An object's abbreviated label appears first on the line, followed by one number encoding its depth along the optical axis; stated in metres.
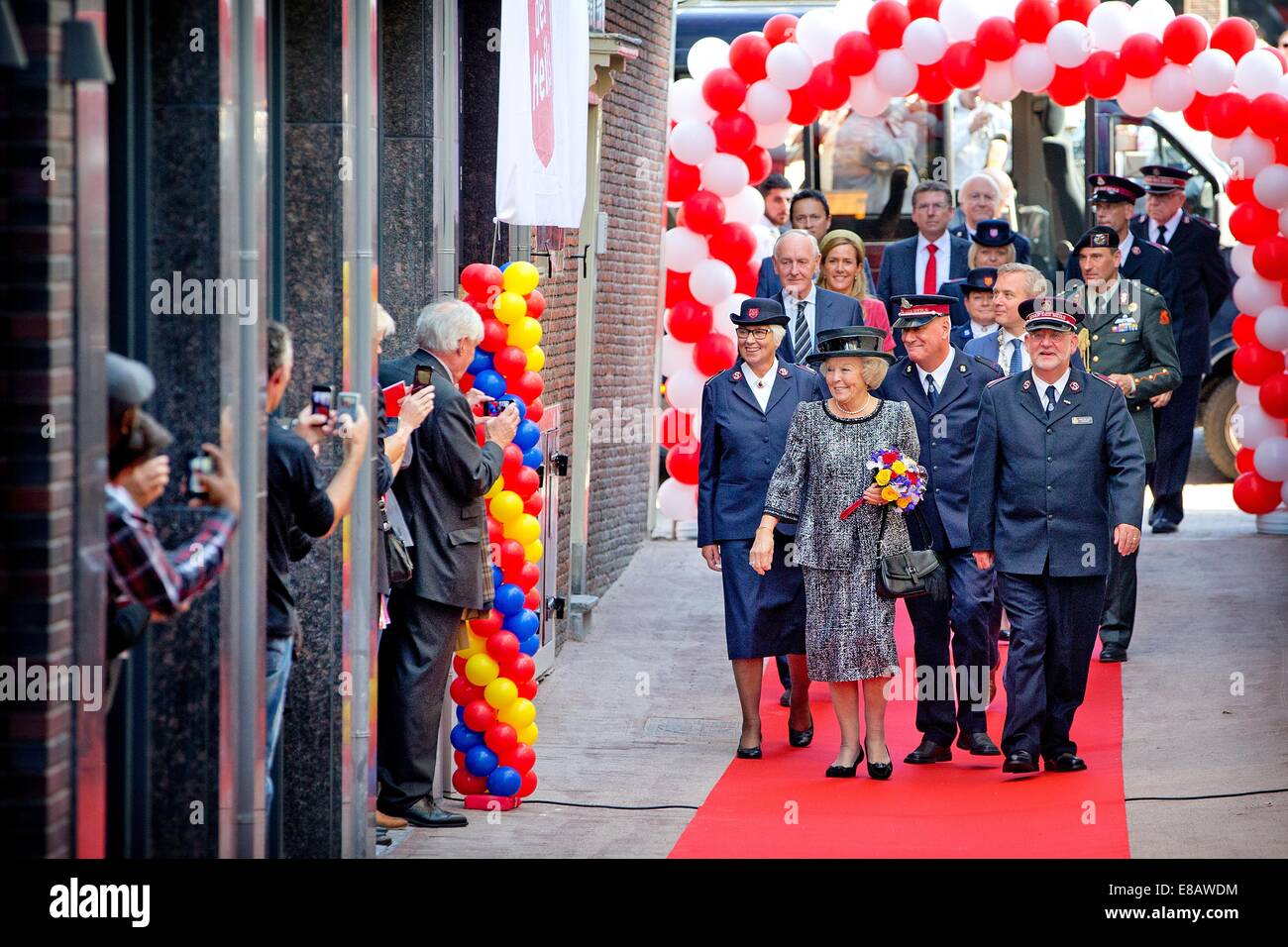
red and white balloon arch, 12.35
